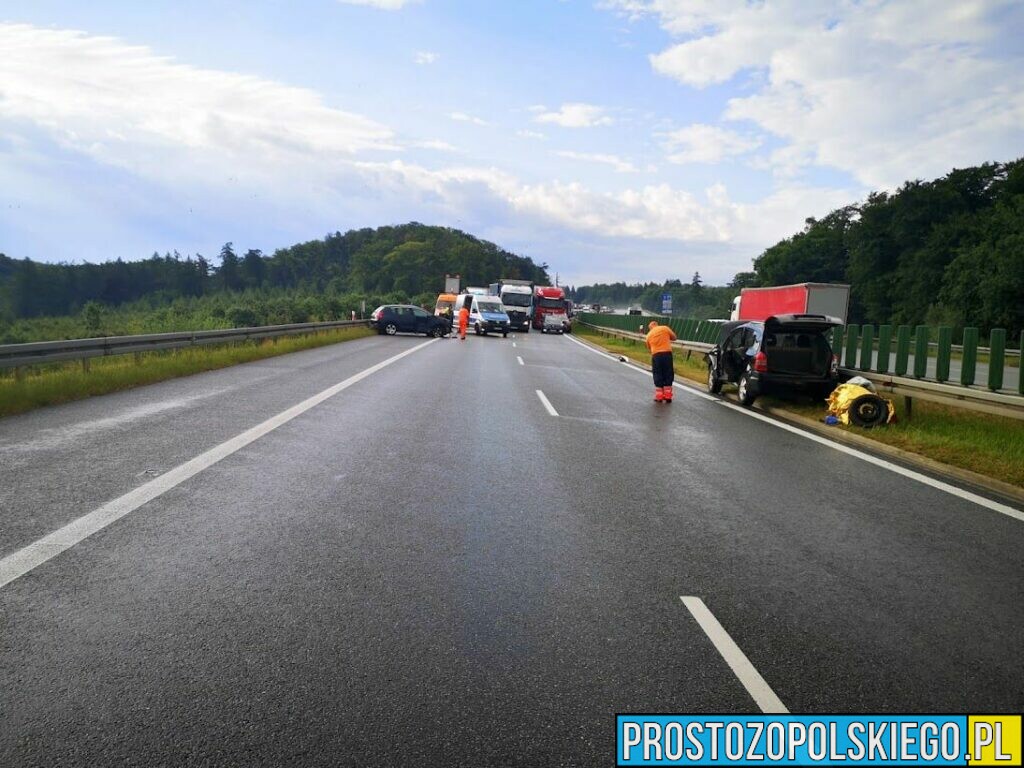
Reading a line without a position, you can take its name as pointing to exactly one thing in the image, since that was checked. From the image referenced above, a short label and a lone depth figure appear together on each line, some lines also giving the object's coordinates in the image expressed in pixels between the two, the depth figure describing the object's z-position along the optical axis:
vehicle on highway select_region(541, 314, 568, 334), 53.56
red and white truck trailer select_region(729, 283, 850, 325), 28.95
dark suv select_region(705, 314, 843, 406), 13.38
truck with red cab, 54.40
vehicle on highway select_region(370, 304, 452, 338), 38.44
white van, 42.41
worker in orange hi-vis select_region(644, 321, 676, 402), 14.57
